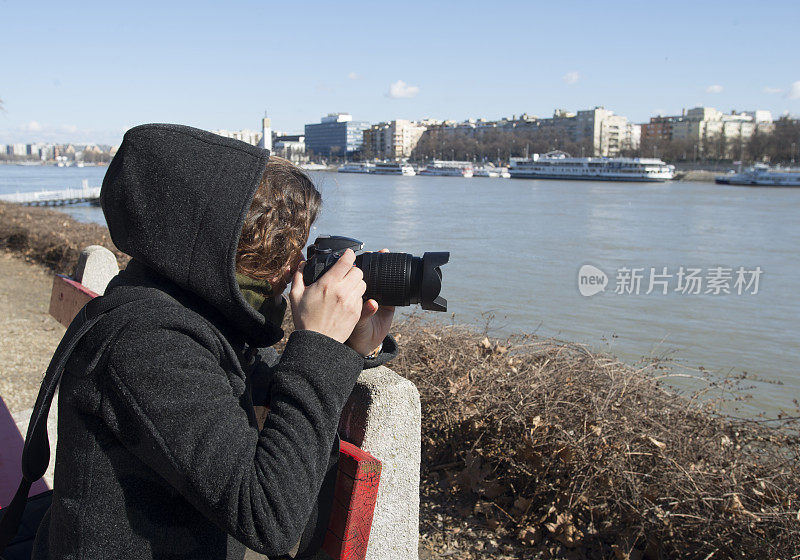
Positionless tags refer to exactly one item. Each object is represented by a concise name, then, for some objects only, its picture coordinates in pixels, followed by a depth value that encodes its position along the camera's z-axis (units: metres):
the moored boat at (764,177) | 64.94
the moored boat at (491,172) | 86.50
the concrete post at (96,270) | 3.59
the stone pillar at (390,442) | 1.56
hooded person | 1.03
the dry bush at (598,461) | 2.56
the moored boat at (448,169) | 86.64
